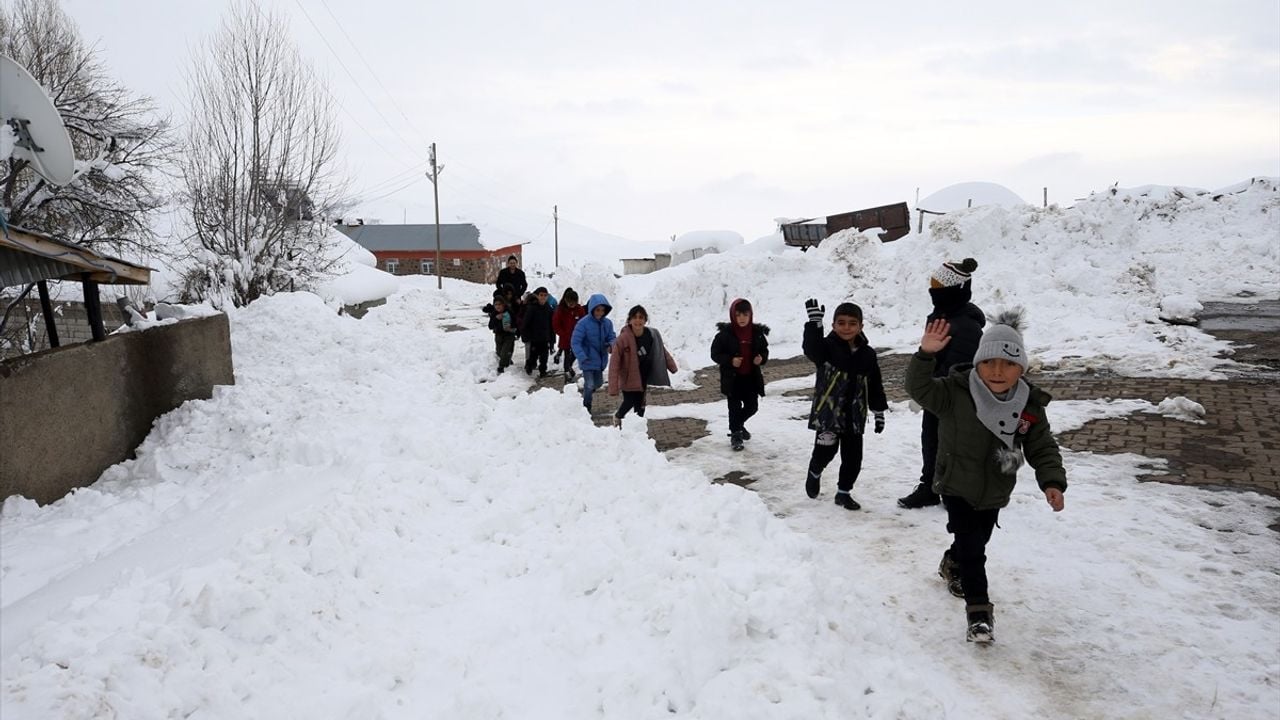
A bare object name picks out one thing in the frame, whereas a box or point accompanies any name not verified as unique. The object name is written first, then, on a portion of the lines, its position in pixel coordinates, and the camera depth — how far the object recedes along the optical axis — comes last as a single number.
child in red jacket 12.80
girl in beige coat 8.35
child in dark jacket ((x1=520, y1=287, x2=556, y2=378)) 13.41
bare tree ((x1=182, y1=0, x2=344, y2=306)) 15.84
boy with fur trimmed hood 7.59
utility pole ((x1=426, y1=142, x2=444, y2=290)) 42.50
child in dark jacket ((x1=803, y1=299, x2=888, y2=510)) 5.84
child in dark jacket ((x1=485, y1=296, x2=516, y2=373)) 13.52
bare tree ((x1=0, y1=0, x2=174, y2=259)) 15.67
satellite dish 6.44
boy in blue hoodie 9.59
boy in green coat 3.80
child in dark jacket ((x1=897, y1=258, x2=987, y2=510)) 5.27
